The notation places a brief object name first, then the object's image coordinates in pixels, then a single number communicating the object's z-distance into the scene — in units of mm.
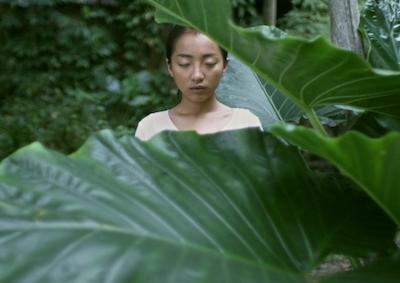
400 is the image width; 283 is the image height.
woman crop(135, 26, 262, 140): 1083
